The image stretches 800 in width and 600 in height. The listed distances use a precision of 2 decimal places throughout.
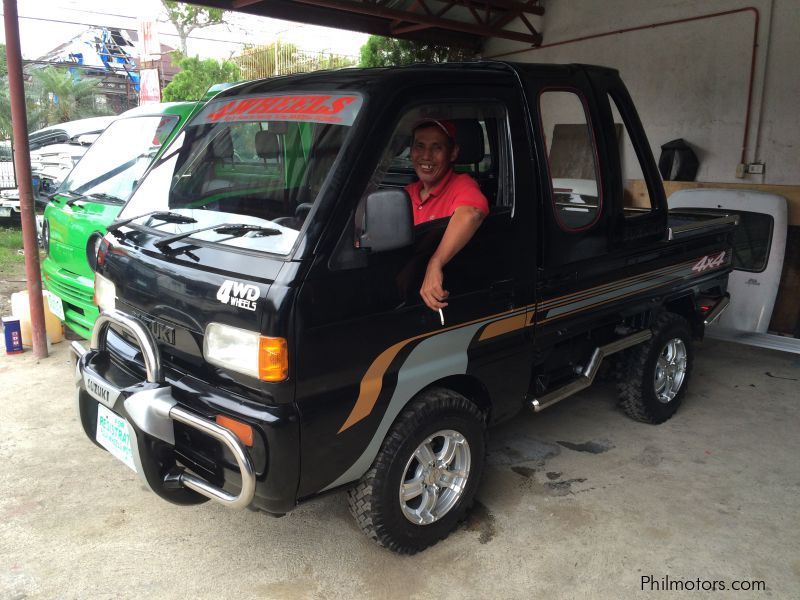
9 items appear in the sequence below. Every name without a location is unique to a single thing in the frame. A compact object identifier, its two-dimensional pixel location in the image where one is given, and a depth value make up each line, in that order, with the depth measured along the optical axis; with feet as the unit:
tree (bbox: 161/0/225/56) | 84.94
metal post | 15.93
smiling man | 9.02
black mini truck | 7.95
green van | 15.38
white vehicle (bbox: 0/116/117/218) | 35.32
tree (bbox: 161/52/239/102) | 61.26
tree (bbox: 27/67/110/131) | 65.57
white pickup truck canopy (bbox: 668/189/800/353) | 20.77
